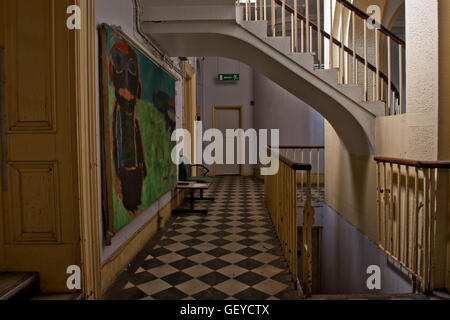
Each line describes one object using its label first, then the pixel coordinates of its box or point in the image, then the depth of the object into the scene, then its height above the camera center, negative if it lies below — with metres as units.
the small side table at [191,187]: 5.08 -0.55
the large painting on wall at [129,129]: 2.49 +0.22
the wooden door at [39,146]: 2.07 +0.05
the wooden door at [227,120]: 9.99 +0.96
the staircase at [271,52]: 3.68 +1.23
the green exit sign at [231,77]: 9.72 +2.21
